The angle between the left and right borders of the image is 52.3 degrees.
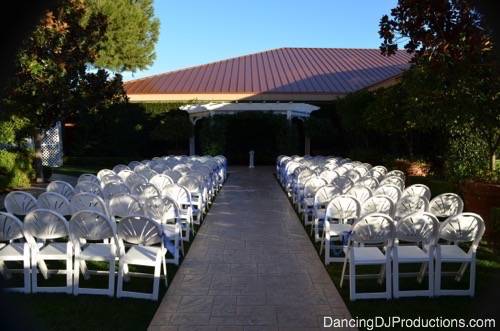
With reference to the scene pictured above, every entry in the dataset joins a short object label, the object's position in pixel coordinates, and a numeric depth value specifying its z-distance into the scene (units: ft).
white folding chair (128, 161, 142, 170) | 44.24
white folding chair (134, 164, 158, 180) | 34.55
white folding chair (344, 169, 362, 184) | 33.06
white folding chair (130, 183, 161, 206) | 25.66
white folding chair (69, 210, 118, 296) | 16.53
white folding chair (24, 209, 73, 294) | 16.68
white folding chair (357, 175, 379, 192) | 27.88
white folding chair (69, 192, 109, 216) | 20.97
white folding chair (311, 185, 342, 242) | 25.03
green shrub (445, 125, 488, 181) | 31.48
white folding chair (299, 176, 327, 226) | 29.39
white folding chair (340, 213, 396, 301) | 16.46
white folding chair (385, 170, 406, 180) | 33.17
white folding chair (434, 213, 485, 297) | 16.78
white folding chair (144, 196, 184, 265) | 20.84
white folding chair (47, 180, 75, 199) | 26.53
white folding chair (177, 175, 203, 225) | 31.28
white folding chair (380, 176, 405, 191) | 28.81
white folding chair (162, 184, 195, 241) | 25.85
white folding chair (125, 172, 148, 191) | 29.72
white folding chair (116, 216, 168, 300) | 16.48
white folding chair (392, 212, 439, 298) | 16.67
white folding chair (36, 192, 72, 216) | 21.63
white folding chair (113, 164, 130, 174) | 38.84
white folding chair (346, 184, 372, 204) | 23.98
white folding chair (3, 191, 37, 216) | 21.85
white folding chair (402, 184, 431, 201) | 25.80
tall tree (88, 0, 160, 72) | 103.65
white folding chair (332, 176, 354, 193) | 28.91
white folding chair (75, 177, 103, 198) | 25.40
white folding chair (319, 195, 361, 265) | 20.83
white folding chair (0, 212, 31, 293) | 16.85
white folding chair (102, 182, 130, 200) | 25.88
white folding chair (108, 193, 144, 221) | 21.70
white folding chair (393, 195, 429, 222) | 22.08
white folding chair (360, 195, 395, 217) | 21.03
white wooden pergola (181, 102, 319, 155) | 77.30
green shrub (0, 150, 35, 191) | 45.47
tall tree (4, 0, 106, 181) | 42.79
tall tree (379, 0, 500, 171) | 16.06
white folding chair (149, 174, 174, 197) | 29.37
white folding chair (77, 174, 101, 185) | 27.68
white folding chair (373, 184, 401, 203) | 24.72
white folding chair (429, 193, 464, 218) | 22.22
